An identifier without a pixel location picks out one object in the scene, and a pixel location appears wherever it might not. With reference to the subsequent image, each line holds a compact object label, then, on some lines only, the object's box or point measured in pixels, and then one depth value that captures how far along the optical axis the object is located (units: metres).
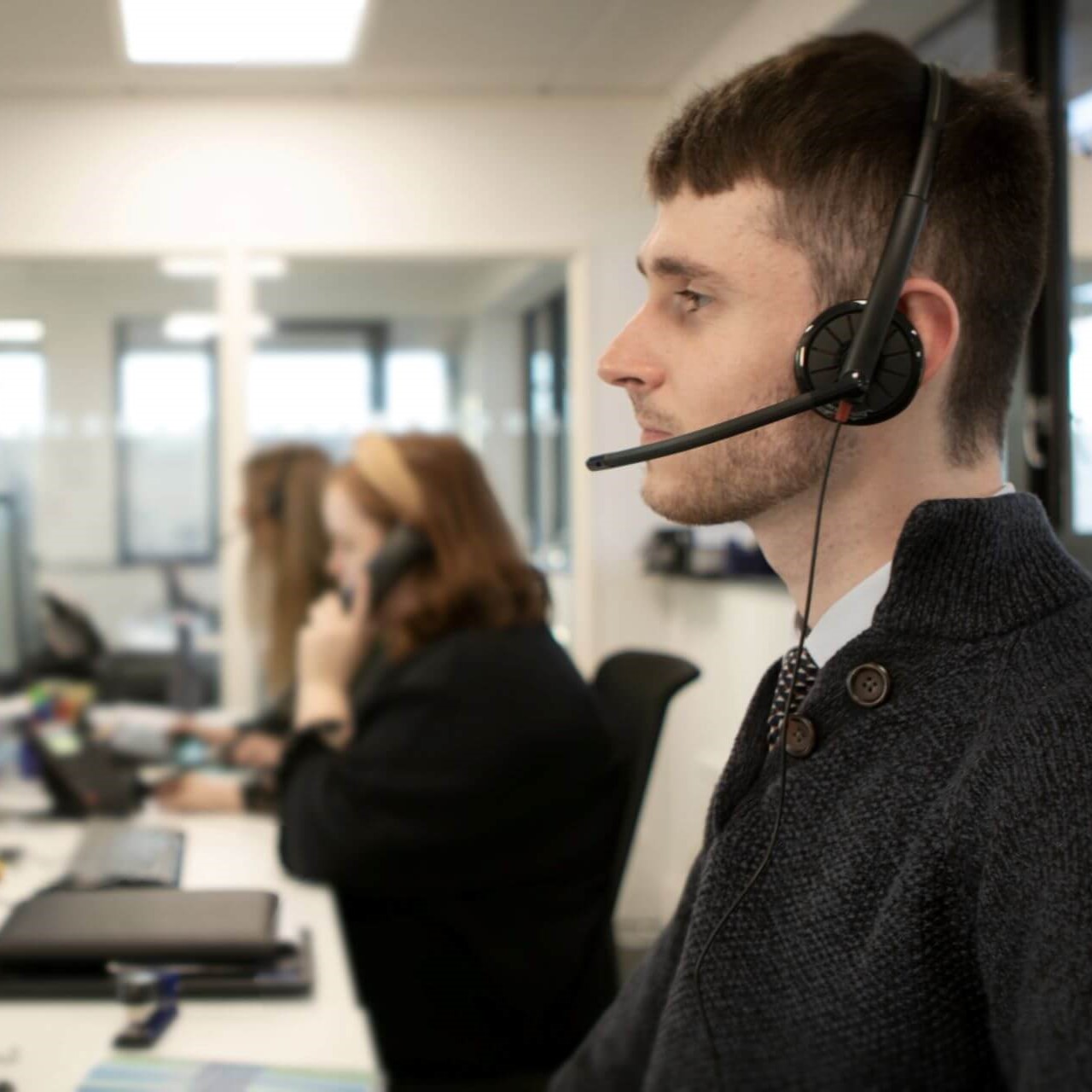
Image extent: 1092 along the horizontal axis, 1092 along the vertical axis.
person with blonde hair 1.76
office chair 1.33
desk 0.82
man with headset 0.53
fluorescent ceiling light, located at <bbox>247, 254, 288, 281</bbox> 2.82
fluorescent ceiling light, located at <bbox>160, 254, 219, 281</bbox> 2.60
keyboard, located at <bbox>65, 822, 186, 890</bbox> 1.13
